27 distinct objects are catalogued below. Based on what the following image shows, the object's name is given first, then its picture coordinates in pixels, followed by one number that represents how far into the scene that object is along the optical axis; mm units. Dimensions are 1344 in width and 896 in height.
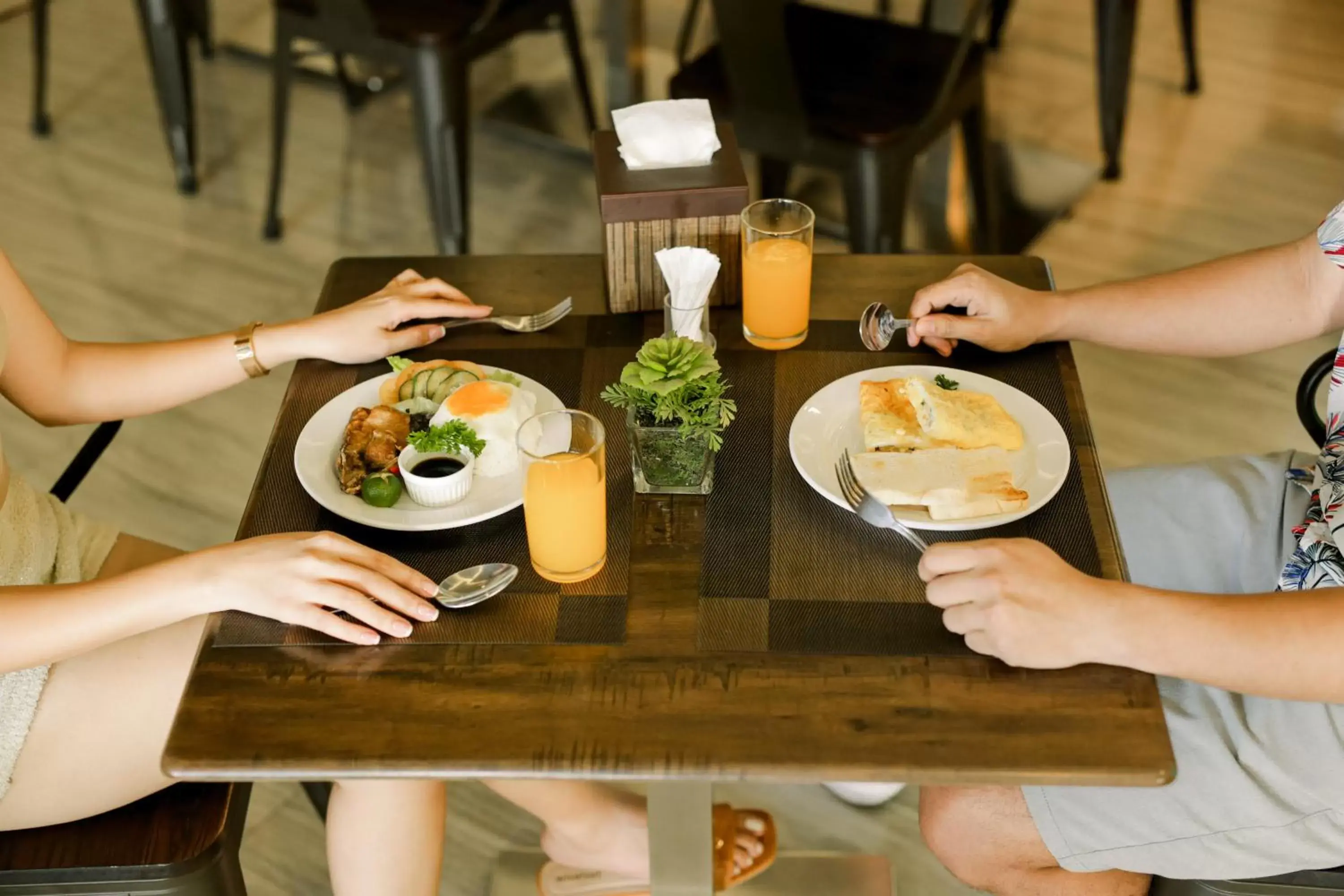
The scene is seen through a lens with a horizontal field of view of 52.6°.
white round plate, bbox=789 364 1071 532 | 1292
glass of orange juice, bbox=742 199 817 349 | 1492
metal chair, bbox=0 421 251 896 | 1328
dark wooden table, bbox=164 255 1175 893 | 1070
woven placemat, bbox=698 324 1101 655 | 1175
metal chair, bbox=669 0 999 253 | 2510
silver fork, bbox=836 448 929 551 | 1261
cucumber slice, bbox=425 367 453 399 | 1427
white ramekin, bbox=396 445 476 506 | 1299
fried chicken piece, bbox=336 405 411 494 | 1338
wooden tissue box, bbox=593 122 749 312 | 1510
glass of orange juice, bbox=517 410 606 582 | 1186
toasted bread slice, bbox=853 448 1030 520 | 1276
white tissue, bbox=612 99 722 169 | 1545
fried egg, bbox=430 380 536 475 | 1346
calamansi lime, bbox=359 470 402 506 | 1304
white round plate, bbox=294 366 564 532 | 1290
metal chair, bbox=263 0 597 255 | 2816
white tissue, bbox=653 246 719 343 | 1430
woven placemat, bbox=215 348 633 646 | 1190
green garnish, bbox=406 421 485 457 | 1324
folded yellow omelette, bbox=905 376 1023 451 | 1353
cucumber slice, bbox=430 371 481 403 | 1422
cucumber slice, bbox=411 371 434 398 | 1428
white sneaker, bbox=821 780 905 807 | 1943
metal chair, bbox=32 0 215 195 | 3199
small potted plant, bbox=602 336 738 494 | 1235
